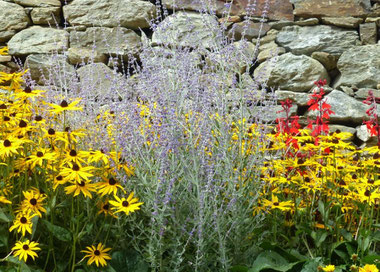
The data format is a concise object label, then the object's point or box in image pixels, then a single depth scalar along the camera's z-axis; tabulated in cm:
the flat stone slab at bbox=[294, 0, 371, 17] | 579
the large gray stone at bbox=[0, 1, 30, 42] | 615
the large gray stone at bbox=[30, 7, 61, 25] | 615
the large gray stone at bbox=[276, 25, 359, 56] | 570
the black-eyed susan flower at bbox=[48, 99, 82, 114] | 219
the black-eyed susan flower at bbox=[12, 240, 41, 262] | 201
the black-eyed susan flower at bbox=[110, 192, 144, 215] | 207
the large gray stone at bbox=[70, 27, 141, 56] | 593
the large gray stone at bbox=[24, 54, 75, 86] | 593
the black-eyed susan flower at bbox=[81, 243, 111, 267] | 217
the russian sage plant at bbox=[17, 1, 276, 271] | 225
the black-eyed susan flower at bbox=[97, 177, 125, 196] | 221
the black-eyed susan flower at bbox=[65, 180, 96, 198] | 210
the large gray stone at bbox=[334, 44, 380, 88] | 556
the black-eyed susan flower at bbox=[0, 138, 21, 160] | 211
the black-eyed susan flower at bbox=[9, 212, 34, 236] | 205
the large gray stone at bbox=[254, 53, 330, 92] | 559
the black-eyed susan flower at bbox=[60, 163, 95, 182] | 203
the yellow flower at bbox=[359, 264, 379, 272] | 185
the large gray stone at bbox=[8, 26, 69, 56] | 602
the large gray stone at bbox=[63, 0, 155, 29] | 598
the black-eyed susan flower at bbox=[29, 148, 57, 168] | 212
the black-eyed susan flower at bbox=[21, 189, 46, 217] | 213
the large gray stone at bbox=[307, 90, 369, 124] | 530
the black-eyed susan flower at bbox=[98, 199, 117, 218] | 232
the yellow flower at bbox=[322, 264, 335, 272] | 186
